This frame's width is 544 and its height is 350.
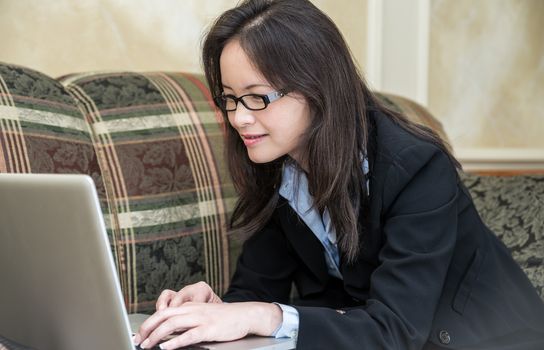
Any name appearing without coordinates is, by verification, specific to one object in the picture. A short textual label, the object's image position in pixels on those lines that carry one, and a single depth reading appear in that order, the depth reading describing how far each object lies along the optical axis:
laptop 1.46
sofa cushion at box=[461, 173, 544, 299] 2.16
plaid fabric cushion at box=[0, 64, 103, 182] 1.99
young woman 1.77
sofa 2.05
